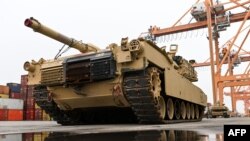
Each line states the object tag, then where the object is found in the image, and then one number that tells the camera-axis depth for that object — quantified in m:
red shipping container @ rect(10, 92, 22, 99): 44.08
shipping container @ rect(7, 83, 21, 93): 44.34
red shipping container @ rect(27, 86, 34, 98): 42.70
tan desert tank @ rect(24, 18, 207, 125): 11.33
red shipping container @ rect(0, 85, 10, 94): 42.34
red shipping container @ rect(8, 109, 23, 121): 40.30
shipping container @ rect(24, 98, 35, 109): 42.44
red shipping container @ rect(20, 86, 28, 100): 43.31
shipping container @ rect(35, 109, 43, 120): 41.47
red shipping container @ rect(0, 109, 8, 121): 39.11
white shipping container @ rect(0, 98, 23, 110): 39.31
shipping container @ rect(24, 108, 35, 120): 41.97
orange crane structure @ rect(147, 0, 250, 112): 39.72
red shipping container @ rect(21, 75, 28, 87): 43.12
